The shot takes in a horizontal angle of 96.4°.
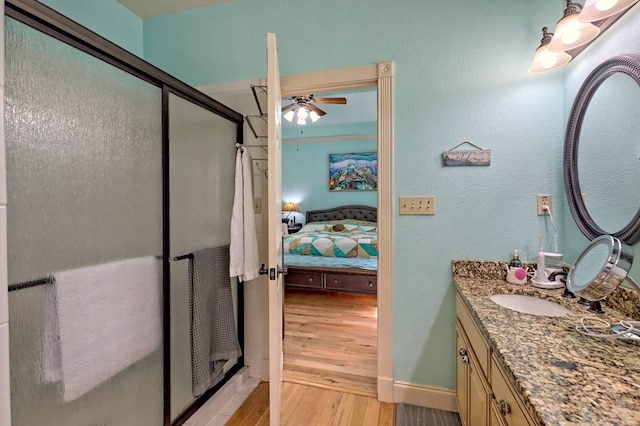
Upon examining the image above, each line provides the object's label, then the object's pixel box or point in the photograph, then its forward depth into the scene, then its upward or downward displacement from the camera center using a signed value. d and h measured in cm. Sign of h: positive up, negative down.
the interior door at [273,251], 134 -20
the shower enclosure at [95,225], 92 -6
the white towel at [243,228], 174 -12
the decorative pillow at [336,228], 485 -35
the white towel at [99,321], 100 -45
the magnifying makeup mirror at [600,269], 94 -23
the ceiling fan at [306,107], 330 +124
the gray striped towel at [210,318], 161 -66
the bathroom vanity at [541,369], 60 -42
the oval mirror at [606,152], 112 +24
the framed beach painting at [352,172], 559 +72
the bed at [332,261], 338 -67
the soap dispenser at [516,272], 154 -36
